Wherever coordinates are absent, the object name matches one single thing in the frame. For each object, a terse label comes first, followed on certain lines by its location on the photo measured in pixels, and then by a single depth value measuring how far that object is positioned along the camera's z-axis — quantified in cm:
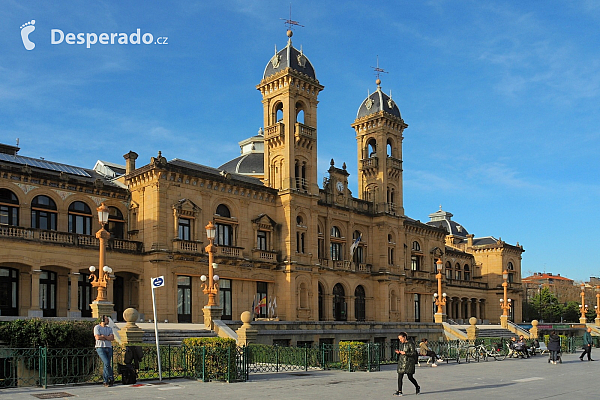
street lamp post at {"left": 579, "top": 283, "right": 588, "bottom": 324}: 7198
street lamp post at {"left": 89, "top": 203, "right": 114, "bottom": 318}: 2753
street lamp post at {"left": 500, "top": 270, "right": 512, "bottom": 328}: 5382
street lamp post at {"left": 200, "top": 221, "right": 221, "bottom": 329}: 3266
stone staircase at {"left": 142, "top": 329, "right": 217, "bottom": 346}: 2939
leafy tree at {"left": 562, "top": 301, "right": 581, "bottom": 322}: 10206
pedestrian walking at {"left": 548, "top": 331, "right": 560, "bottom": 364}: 3259
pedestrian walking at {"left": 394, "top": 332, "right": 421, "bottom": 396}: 1873
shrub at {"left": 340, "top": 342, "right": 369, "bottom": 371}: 2652
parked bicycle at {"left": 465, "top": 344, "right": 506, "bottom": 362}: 3497
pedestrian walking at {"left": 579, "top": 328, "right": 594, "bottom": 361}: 3460
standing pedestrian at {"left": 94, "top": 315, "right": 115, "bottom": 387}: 1908
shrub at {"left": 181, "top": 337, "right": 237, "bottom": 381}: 2111
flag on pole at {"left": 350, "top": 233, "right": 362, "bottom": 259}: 5339
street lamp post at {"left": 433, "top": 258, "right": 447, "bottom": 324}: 4831
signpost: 2202
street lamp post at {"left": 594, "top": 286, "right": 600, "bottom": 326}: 7268
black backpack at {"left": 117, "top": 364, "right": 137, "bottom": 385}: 1925
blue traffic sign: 2205
